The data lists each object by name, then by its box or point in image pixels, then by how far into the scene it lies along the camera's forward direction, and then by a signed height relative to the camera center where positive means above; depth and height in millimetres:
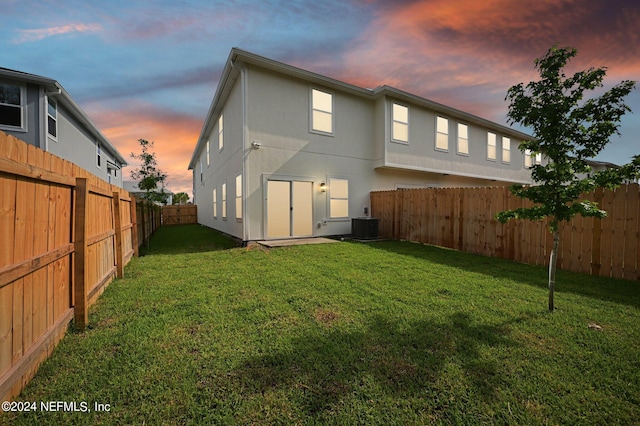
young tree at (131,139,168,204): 17766 +2611
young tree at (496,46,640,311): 2793 +913
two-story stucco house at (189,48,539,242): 8375 +2530
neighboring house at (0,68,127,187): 8859 +3644
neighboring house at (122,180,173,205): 36219 +3525
